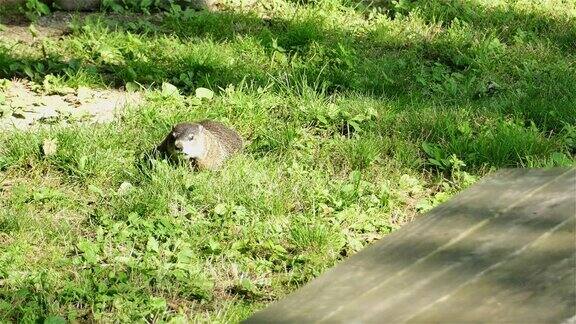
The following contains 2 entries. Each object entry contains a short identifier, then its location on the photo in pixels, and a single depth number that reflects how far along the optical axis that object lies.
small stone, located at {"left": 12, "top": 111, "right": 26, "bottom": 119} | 6.62
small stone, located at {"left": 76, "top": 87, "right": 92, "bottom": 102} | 6.95
